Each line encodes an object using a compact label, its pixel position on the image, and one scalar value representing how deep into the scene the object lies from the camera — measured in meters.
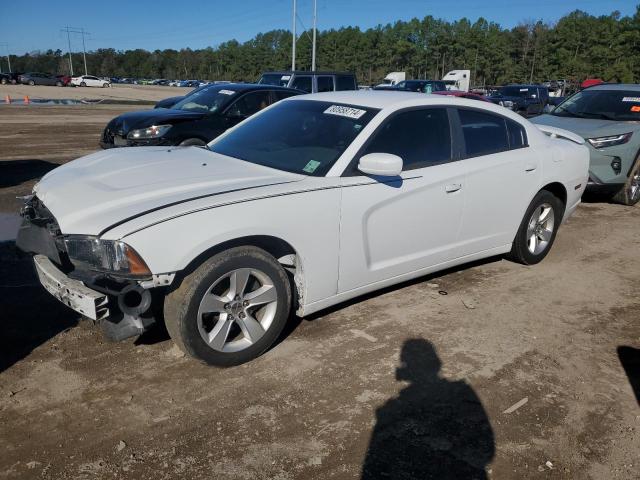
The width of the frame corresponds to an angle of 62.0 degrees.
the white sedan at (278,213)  2.98
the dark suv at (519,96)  23.62
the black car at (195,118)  8.68
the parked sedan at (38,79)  58.84
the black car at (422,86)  24.00
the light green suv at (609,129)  7.70
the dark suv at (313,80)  15.13
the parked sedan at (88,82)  62.38
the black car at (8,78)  58.59
